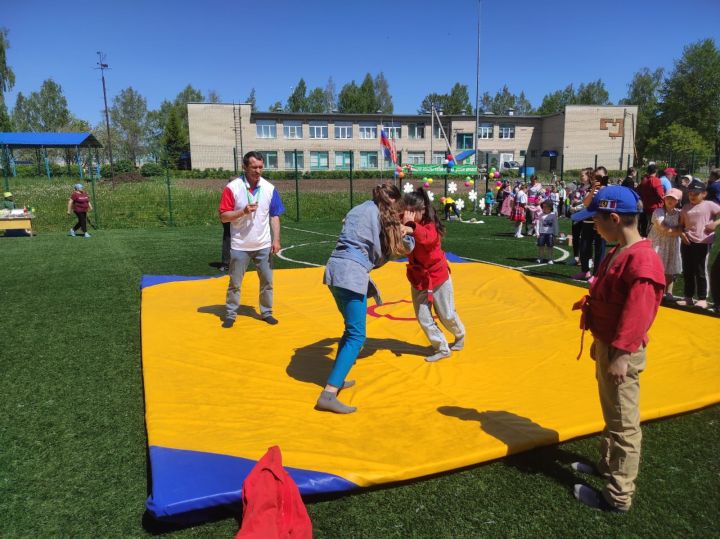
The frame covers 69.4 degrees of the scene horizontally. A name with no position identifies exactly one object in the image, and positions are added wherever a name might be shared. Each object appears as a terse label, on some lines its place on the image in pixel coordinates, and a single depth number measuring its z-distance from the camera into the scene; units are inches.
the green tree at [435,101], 4173.2
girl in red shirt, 194.4
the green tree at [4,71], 1817.2
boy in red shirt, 105.9
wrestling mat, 127.2
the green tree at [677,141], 2425.0
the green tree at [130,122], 2935.5
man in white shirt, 241.4
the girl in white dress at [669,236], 286.7
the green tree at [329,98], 3981.3
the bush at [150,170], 1743.4
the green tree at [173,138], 2488.9
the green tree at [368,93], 3725.4
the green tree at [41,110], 3149.6
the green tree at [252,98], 4062.5
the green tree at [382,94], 3892.7
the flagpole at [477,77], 1182.9
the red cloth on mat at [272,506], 99.6
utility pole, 1868.8
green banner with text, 995.3
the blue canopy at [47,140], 1302.9
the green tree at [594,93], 4001.0
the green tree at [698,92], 2832.2
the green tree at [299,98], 3846.0
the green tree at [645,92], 3543.3
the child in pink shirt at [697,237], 277.0
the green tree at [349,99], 3641.7
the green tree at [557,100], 4168.3
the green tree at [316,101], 3922.2
